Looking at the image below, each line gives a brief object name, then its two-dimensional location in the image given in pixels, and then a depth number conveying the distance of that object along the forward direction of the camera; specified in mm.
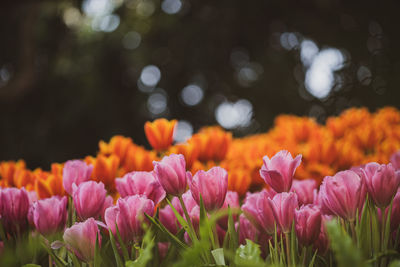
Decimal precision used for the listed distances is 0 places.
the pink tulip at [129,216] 1428
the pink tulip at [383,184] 1411
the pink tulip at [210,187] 1445
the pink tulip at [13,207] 1533
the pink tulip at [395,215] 1455
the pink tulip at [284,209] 1416
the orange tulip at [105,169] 1673
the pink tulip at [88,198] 1473
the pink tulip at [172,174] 1447
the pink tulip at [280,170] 1451
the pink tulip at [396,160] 1603
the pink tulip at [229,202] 1532
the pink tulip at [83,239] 1419
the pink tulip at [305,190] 1586
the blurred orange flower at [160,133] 1744
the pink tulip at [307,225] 1431
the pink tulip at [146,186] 1496
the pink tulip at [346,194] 1414
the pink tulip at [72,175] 1563
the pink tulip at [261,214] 1446
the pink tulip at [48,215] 1487
